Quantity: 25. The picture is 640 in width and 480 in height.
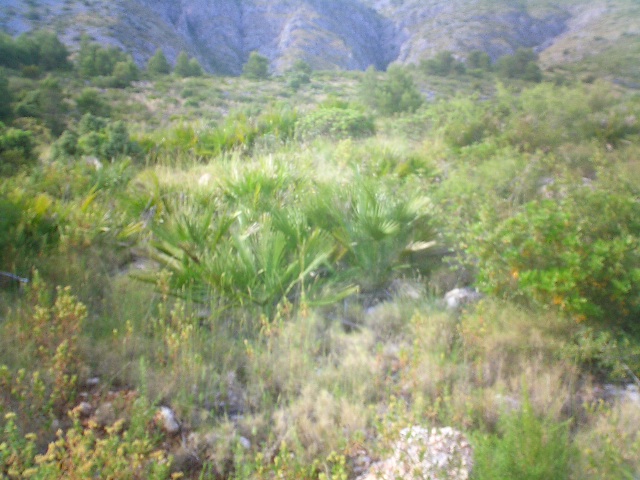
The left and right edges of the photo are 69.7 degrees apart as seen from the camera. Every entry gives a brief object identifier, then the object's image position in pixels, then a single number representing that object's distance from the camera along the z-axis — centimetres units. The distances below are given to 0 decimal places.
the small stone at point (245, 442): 234
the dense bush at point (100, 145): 830
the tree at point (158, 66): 3083
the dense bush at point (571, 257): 298
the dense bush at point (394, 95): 1525
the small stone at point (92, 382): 269
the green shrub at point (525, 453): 185
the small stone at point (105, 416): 237
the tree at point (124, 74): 2491
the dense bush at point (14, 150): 662
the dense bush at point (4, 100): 1535
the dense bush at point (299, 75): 2900
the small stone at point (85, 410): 244
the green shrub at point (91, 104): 1780
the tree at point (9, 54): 2519
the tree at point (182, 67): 3124
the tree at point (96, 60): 2623
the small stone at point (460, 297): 365
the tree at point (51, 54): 2645
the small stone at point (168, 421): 240
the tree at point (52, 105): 1555
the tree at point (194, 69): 3173
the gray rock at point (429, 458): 202
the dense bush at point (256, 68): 3435
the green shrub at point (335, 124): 1022
